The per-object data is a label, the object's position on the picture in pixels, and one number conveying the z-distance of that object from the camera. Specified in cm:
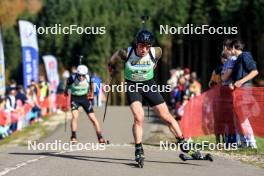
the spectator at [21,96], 2298
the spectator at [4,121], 1952
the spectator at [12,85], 2275
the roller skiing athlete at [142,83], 979
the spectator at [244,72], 1158
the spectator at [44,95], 2730
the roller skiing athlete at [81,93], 1499
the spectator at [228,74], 1205
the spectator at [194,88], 2133
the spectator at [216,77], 1323
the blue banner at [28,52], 2705
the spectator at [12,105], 2042
